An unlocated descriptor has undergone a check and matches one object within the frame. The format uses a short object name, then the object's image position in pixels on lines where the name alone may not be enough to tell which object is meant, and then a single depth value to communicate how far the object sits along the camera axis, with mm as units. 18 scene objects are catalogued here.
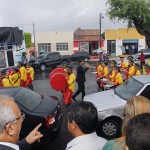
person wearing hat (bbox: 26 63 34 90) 7401
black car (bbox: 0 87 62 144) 3567
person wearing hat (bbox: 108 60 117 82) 6453
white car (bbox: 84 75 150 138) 4129
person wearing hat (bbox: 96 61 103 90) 7534
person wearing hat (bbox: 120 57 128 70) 8353
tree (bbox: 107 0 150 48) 15286
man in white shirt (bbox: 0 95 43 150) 1364
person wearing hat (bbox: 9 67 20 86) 6371
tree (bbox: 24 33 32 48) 28689
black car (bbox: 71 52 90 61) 18979
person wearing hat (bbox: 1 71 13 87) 6041
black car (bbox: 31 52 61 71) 15223
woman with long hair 1662
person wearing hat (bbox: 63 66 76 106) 5744
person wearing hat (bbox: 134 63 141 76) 6685
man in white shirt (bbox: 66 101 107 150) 1621
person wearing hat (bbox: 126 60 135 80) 6730
